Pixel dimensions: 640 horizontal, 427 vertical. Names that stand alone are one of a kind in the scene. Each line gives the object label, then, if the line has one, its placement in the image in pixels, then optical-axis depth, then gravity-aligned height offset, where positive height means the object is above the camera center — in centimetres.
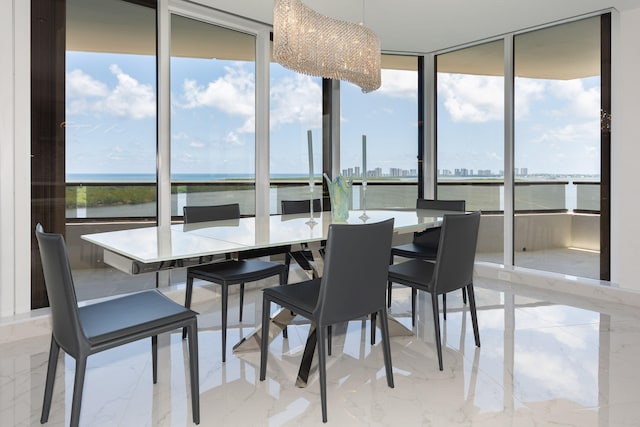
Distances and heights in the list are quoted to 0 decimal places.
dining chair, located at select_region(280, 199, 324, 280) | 362 +1
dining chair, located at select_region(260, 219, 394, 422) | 194 -37
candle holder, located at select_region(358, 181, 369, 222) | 304 -6
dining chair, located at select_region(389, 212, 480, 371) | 248 -38
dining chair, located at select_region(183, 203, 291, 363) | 258 -41
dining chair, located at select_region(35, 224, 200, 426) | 158 -47
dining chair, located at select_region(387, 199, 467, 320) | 355 -32
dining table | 181 -16
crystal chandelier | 268 +110
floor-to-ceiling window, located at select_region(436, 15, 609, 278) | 416 +70
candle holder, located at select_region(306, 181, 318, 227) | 278 -10
